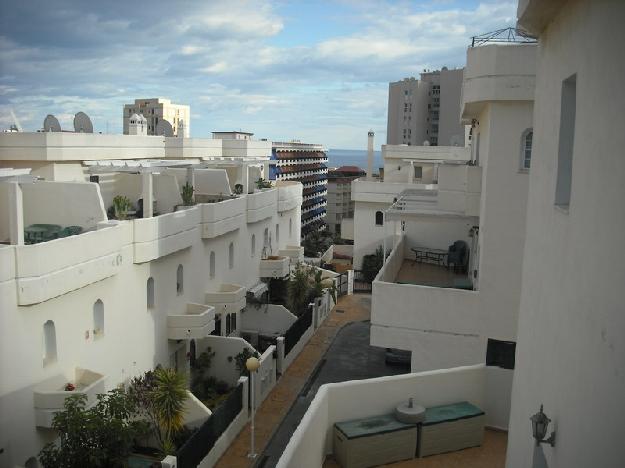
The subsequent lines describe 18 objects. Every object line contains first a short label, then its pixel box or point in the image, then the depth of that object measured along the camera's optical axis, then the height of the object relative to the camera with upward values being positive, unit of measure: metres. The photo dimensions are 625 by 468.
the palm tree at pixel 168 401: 16.80 -6.68
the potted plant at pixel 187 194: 25.11 -1.66
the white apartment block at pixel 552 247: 4.68 -0.93
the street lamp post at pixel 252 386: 16.70 -7.20
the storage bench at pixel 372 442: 11.69 -5.39
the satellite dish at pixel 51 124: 29.64 +1.23
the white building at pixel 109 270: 14.34 -3.65
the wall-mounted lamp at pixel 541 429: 6.26 -2.68
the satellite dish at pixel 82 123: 31.36 +1.38
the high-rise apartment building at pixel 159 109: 92.19 +6.66
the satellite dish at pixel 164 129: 41.90 +1.66
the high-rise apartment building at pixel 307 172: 85.06 -2.25
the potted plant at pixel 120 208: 21.09 -1.89
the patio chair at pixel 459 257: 22.27 -3.43
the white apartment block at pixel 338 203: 92.12 -6.79
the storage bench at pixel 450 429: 12.54 -5.50
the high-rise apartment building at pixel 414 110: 105.12 +8.34
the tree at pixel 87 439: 13.70 -6.39
